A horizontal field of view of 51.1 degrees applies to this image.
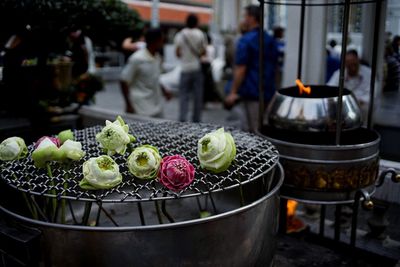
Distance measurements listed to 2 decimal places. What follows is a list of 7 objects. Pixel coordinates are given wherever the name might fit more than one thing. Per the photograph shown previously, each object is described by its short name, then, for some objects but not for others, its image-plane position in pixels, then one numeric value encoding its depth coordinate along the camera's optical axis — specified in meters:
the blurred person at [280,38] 7.52
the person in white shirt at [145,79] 5.18
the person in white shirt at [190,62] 6.80
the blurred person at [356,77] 4.67
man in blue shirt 4.70
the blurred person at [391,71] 4.30
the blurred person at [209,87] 9.43
